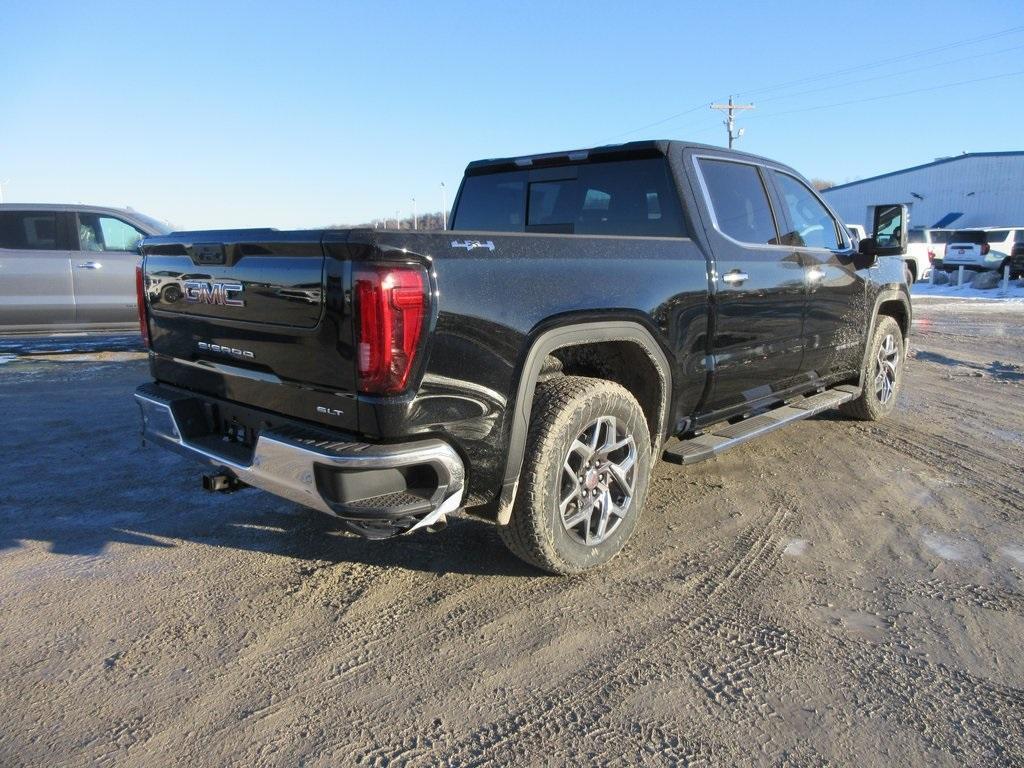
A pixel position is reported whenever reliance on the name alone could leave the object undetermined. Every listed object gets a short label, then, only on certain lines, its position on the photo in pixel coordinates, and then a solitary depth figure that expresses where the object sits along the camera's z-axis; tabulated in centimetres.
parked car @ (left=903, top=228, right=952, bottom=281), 2594
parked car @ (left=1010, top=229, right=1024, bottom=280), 2240
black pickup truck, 257
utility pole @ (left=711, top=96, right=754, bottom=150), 4421
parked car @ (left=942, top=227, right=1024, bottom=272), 2396
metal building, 4381
